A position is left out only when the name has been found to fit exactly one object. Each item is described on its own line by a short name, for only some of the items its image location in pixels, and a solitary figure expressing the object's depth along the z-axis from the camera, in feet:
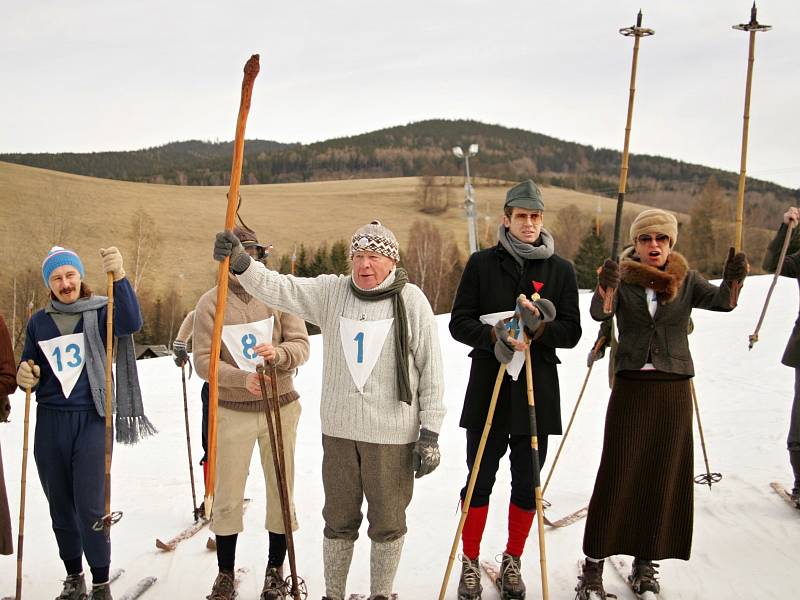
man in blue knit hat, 11.30
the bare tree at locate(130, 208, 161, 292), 132.38
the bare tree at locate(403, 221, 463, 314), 127.65
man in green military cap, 11.08
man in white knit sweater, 9.95
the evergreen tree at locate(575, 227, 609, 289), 116.47
